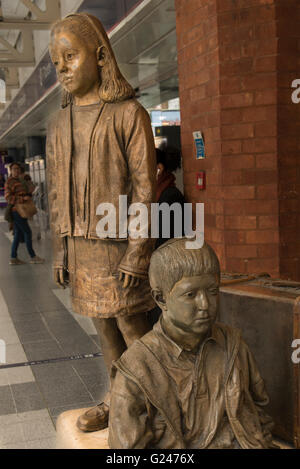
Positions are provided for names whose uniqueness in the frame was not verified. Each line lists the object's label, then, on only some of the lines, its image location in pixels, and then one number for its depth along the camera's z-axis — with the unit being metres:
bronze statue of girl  2.34
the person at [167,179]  4.24
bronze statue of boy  1.76
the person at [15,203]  9.33
